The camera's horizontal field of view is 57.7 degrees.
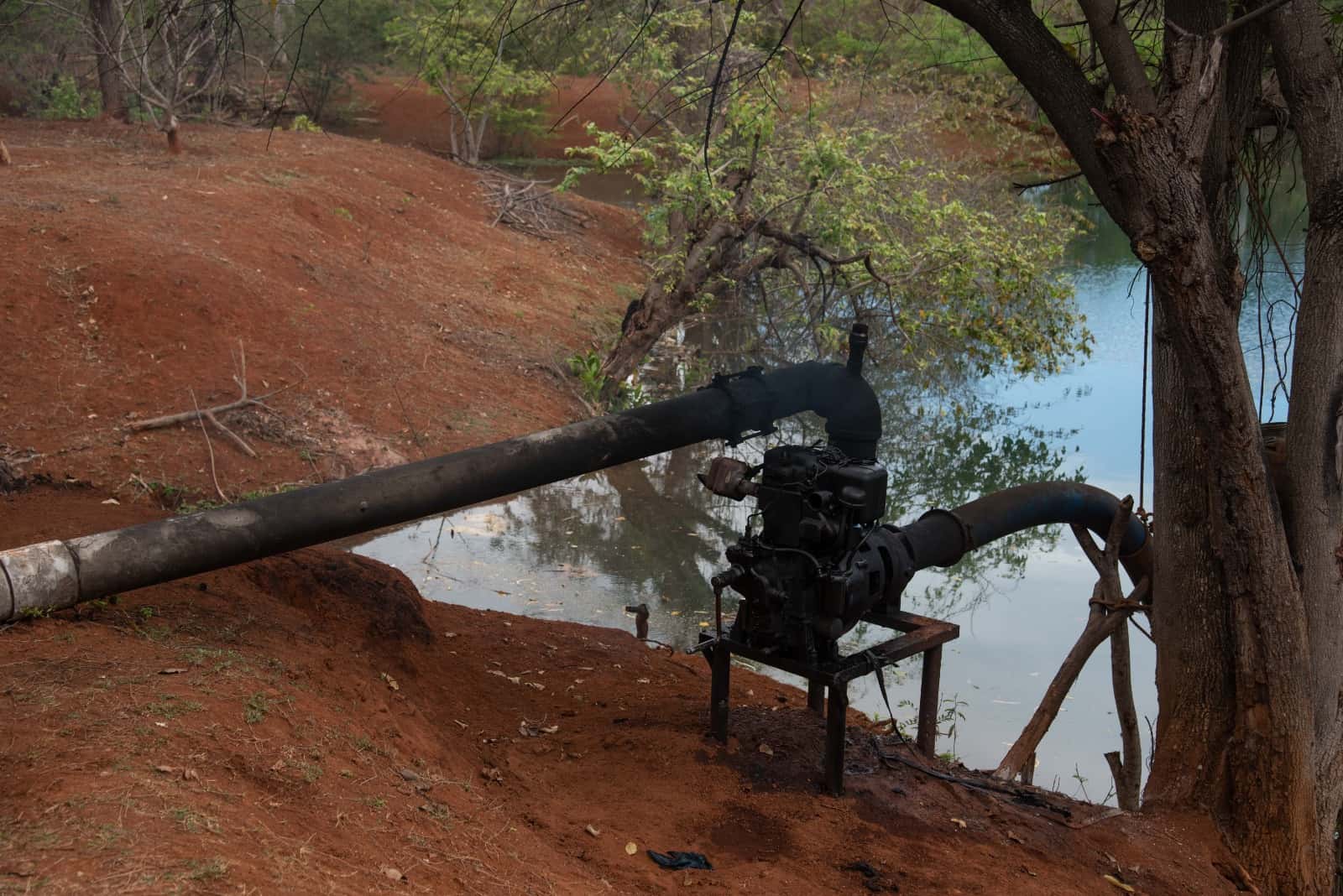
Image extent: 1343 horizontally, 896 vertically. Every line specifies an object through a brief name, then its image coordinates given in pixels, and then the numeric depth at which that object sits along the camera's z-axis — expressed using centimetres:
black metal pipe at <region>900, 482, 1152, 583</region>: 614
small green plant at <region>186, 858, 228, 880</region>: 302
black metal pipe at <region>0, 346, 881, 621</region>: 466
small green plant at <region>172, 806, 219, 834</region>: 329
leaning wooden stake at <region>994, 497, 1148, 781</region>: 661
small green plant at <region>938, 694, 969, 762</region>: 803
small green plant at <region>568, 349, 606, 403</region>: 1409
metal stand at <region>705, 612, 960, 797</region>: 527
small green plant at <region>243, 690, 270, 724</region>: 425
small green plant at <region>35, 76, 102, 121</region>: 2378
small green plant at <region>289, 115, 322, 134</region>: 2372
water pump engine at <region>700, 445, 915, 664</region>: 524
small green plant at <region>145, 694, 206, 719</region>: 405
